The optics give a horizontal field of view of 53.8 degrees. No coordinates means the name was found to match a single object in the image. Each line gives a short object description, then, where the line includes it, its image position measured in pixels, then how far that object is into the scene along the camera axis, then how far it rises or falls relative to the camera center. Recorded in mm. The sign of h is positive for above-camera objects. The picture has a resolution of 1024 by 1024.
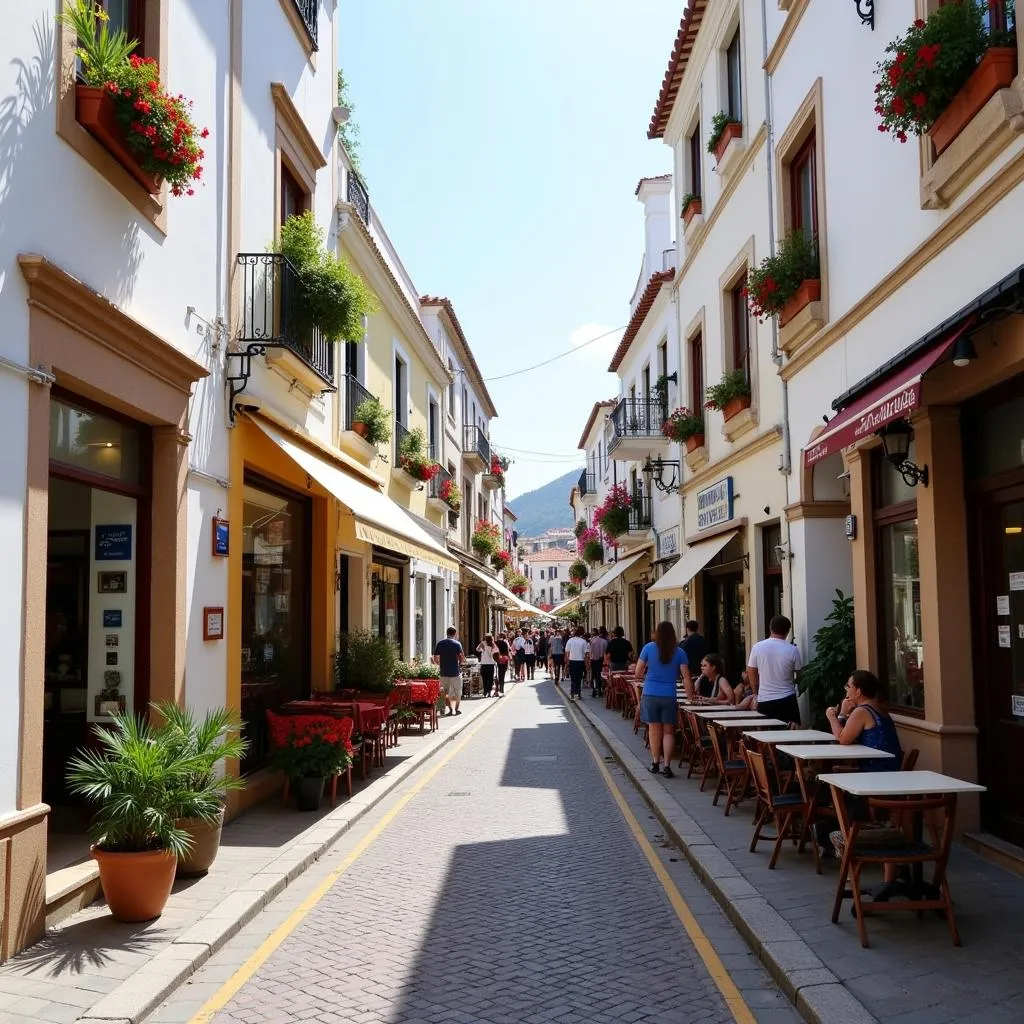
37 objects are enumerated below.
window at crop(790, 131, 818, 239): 11445 +4850
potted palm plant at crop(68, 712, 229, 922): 5930 -1245
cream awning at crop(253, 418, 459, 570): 10648 +1215
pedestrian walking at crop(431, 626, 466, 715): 19958 -1122
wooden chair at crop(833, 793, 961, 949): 5496 -1397
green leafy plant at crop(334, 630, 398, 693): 13977 -773
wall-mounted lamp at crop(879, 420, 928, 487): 8234 +1313
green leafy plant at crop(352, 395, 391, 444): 15492 +2957
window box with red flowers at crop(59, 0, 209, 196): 6543 +3391
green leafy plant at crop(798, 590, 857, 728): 10180 -627
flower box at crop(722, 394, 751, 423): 13938 +2777
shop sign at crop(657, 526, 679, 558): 20156 +1287
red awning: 6461 +1393
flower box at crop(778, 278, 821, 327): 10695 +3311
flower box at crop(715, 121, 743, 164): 13953 +6558
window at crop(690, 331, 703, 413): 18078 +4191
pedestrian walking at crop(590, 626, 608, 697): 27203 -1475
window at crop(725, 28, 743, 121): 14922 +7914
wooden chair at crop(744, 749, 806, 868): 7207 -1447
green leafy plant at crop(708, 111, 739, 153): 14306 +6877
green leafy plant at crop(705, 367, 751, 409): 14055 +3057
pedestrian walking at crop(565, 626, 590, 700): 26047 -1425
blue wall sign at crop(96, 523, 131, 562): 8086 +525
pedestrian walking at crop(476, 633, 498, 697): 27000 -1487
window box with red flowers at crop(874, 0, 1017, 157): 6305 +3525
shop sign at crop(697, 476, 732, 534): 15180 +1596
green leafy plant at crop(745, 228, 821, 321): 10906 +3637
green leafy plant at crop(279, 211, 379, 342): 11219 +3662
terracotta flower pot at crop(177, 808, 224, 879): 6816 -1632
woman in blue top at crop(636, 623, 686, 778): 11602 -933
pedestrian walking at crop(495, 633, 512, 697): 28844 -1569
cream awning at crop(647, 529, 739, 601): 15008 +590
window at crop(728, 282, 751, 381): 14805 +4126
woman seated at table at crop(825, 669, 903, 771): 6796 -831
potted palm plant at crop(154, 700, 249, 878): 6621 -1095
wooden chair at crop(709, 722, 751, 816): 9164 -1537
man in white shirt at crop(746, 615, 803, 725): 10273 -702
